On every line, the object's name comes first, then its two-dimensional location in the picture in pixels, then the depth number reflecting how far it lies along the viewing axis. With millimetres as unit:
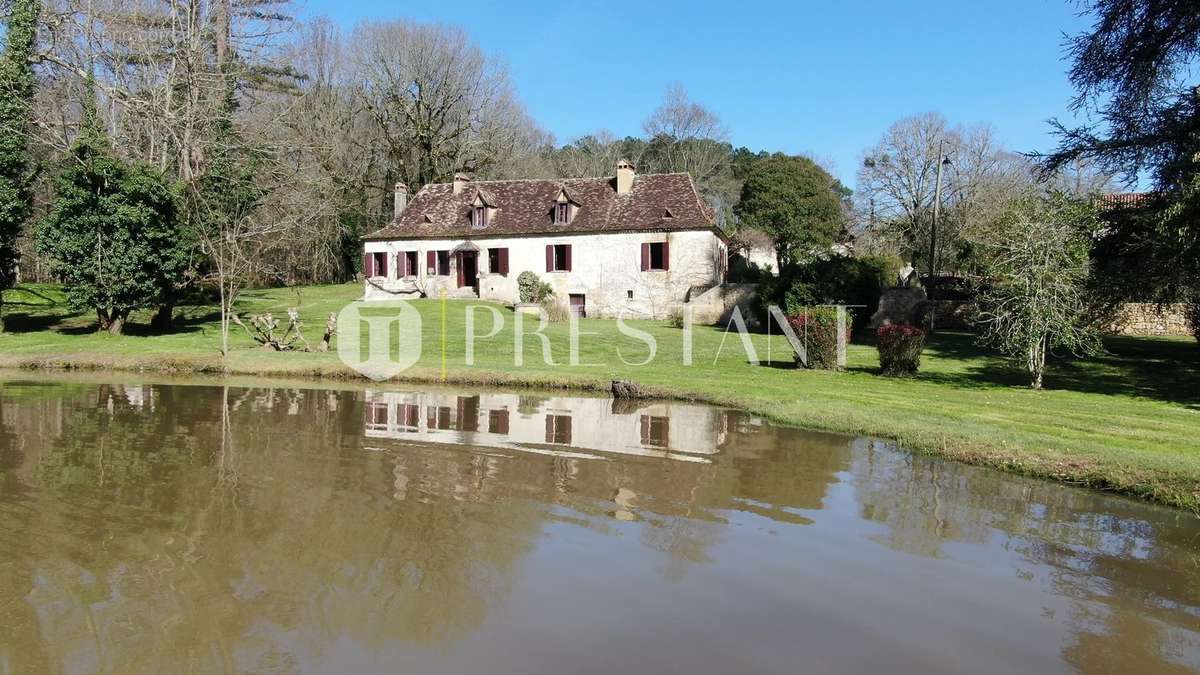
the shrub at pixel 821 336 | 17609
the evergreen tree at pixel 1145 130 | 15867
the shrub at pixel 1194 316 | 19950
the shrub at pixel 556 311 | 27172
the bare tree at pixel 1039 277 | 14727
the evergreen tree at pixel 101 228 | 21609
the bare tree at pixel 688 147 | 53372
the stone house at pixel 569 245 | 31844
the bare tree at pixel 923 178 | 40500
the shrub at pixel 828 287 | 24688
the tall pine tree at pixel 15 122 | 21688
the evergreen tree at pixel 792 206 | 41031
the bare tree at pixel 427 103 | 38375
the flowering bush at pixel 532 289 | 31391
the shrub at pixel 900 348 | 16953
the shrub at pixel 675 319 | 28988
